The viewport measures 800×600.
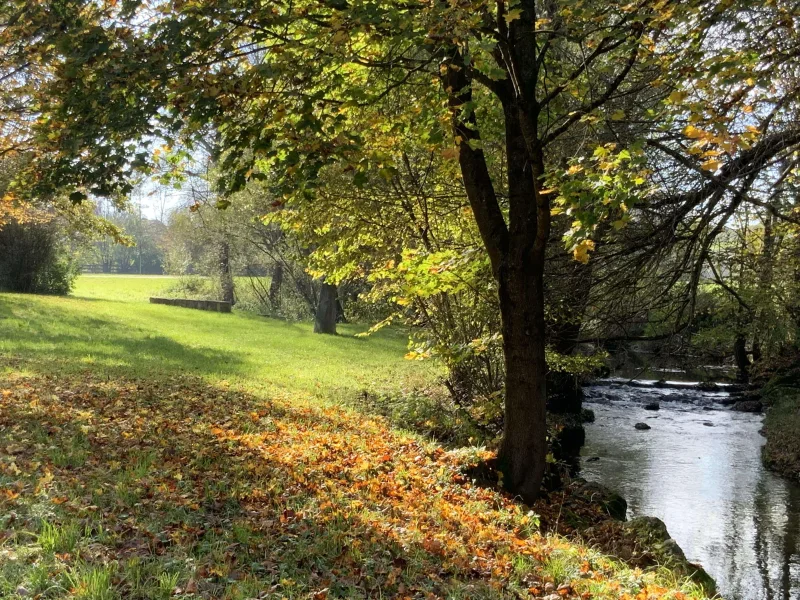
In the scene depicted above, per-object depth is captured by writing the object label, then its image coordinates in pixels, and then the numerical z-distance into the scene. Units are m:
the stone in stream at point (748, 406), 19.81
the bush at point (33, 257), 27.58
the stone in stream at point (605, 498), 9.12
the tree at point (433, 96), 5.39
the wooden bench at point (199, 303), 34.72
